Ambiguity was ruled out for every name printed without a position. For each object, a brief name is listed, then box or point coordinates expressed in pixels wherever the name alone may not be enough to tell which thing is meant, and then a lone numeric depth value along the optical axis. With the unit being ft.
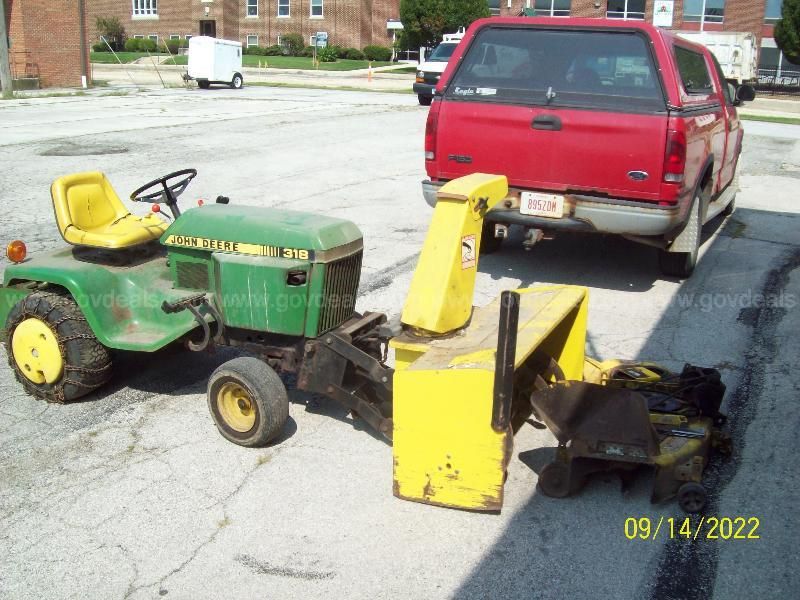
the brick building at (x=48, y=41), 106.42
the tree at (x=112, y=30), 222.28
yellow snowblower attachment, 11.64
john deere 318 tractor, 12.10
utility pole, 88.72
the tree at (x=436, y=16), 160.56
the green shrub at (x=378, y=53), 187.42
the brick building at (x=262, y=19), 197.16
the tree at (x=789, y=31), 136.36
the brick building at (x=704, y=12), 159.33
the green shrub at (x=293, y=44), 200.23
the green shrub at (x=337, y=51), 187.11
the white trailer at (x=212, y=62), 106.01
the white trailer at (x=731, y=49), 104.68
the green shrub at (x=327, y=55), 183.83
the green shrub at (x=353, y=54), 190.70
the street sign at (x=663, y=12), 160.97
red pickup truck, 21.70
